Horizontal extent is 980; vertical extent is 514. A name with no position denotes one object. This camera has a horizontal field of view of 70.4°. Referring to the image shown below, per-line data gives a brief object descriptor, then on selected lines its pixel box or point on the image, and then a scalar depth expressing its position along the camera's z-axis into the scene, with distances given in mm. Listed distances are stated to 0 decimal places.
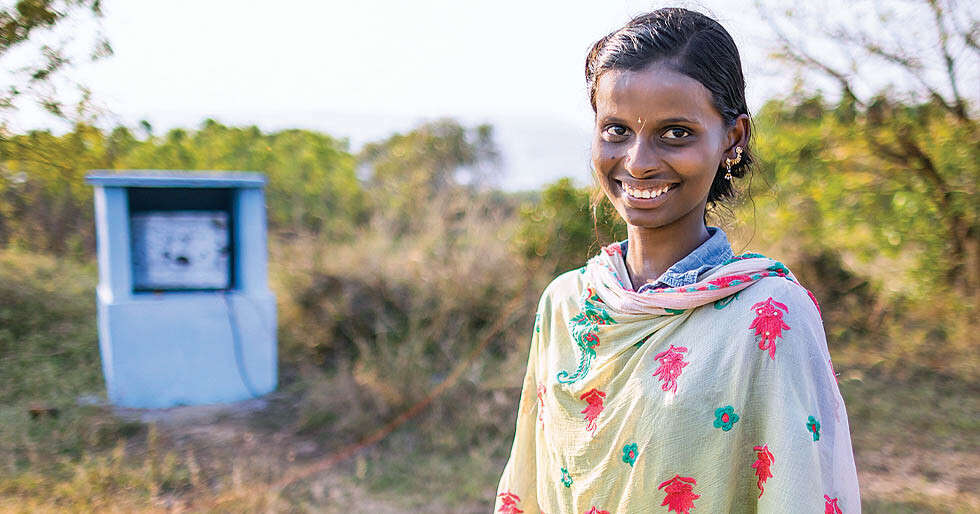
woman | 1036
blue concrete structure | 5000
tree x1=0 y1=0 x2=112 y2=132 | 2131
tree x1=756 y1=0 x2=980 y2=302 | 5785
